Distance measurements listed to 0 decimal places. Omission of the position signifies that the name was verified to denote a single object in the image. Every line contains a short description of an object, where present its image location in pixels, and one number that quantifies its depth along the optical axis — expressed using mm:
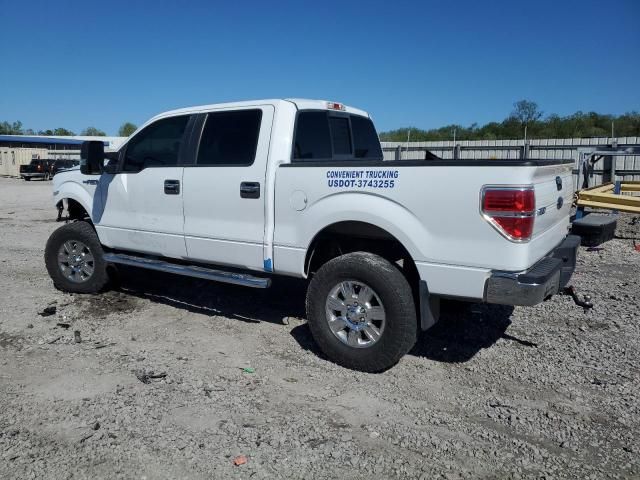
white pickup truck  3727
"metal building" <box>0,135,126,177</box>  44750
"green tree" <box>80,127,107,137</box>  108200
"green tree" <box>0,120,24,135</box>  103362
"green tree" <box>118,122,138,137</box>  99500
